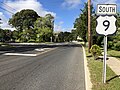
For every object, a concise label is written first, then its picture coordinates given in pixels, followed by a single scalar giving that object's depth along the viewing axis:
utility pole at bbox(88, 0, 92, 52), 9.79
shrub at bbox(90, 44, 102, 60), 7.43
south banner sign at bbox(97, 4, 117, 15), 3.43
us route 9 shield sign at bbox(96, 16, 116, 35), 3.41
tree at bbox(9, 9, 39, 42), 42.00
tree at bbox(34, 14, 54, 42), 35.59
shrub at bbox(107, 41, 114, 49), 14.74
